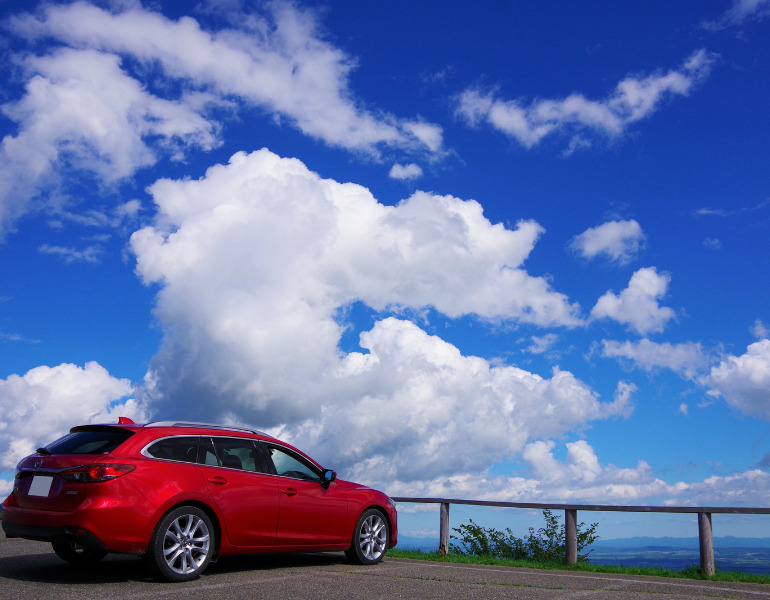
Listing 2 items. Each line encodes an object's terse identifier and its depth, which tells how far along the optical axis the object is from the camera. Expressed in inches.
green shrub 483.5
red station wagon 270.5
